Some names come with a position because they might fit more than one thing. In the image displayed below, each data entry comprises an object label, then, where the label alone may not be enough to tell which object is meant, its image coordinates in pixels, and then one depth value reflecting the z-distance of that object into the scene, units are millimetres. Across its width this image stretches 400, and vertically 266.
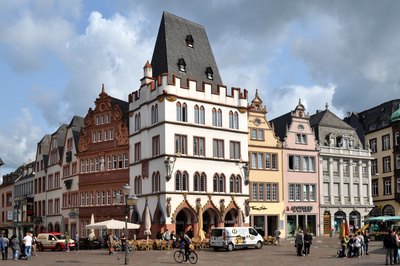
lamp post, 32447
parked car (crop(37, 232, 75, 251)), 52219
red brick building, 61438
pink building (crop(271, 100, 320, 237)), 64750
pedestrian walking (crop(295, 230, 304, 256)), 37031
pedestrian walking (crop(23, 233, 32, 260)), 38062
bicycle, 32219
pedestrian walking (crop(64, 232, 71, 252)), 49788
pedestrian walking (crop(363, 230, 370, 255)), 37625
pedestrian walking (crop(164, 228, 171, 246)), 48562
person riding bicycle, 32094
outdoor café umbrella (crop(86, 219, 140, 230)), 46406
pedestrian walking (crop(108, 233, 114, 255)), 42612
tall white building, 53375
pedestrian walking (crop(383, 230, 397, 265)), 28844
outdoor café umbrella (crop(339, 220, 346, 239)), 38706
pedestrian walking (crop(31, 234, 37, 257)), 43566
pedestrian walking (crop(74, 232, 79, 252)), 50816
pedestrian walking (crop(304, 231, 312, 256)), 37344
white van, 42750
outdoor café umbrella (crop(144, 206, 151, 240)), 52425
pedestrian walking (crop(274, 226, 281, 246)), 50294
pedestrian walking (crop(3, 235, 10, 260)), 38062
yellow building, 61906
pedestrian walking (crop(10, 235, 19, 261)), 37750
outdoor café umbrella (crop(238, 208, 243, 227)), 57281
